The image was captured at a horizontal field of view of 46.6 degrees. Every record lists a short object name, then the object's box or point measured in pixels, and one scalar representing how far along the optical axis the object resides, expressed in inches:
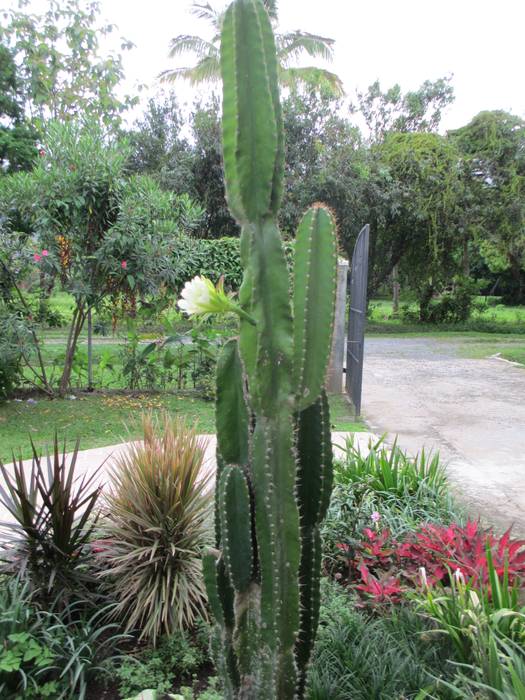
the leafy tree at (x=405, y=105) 826.2
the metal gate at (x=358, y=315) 308.2
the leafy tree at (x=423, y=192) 768.9
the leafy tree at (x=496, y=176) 782.5
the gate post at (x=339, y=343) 359.6
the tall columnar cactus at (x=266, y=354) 78.3
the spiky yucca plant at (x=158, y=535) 115.4
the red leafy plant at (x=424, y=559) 115.8
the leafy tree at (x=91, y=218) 307.3
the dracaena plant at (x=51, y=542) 114.2
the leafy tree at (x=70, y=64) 577.0
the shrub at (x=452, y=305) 904.9
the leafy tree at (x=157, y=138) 699.4
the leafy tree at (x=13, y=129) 752.3
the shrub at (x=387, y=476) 166.6
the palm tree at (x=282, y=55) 716.7
